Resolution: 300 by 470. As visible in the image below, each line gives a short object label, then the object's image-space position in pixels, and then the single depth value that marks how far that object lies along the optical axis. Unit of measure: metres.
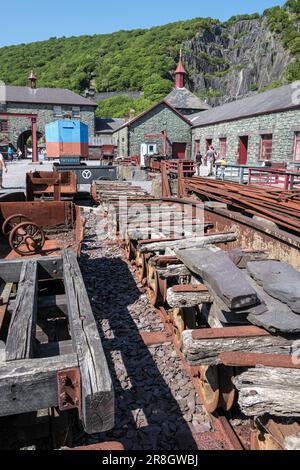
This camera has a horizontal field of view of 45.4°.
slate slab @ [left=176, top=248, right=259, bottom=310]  2.63
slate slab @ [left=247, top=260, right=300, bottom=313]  2.73
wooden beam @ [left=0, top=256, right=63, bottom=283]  3.87
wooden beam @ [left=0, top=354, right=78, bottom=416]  1.81
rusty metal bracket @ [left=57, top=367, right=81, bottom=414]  1.87
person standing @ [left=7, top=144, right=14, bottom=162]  42.42
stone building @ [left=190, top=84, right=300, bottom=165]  20.45
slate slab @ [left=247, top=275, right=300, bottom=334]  2.48
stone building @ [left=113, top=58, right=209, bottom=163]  36.25
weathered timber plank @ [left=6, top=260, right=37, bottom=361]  2.12
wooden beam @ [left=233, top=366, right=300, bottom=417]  2.24
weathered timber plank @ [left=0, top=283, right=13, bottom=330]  3.12
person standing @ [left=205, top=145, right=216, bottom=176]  23.69
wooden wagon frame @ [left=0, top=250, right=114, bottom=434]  1.77
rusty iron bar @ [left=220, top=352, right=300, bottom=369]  2.39
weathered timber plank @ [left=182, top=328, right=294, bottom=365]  2.53
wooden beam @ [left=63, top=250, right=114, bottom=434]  1.74
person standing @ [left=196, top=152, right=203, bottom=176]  30.04
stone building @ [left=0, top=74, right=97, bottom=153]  48.69
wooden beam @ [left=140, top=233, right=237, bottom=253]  4.72
